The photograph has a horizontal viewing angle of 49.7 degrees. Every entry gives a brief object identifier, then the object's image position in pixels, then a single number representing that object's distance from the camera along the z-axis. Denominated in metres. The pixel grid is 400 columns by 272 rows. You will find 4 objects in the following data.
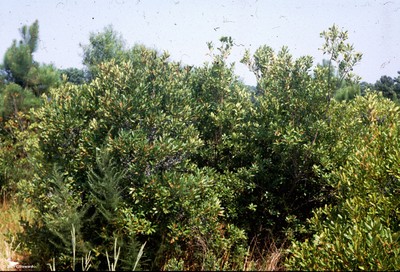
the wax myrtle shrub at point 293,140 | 7.44
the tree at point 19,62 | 14.36
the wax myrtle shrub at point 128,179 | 6.35
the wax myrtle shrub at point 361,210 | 4.90
